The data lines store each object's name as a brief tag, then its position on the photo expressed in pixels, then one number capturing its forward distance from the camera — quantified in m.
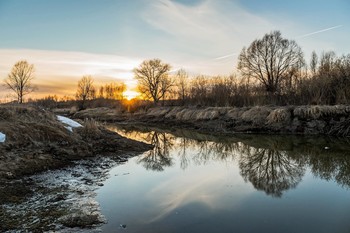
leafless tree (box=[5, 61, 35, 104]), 39.28
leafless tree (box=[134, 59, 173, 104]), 58.72
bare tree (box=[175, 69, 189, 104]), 45.32
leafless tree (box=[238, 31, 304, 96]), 42.94
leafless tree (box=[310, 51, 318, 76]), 51.70
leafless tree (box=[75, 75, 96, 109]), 78.88
